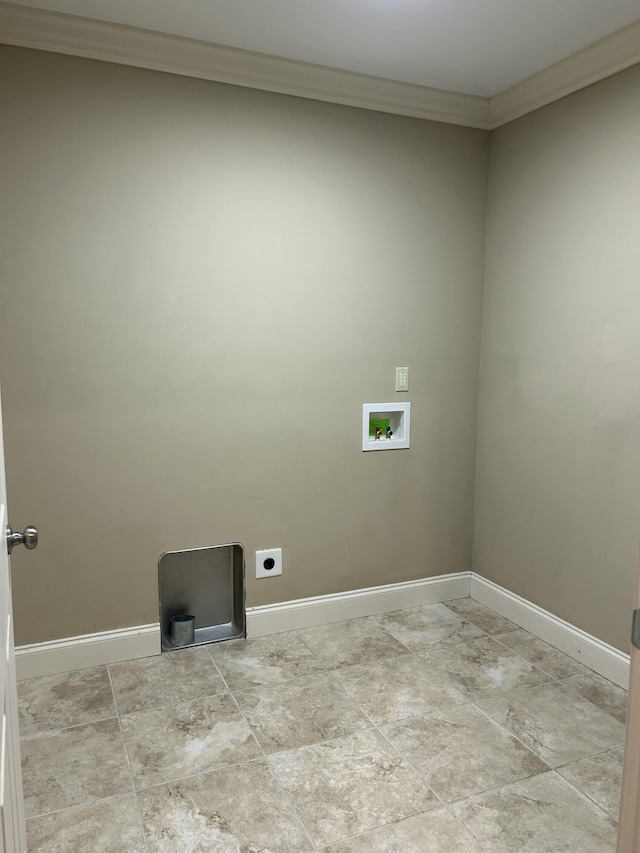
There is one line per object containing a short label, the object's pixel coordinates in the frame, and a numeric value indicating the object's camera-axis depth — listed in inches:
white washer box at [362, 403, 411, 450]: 117.0
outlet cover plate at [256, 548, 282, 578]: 112.2
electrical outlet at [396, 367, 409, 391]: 118.3
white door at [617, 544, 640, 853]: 35.6
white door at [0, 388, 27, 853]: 37.5
